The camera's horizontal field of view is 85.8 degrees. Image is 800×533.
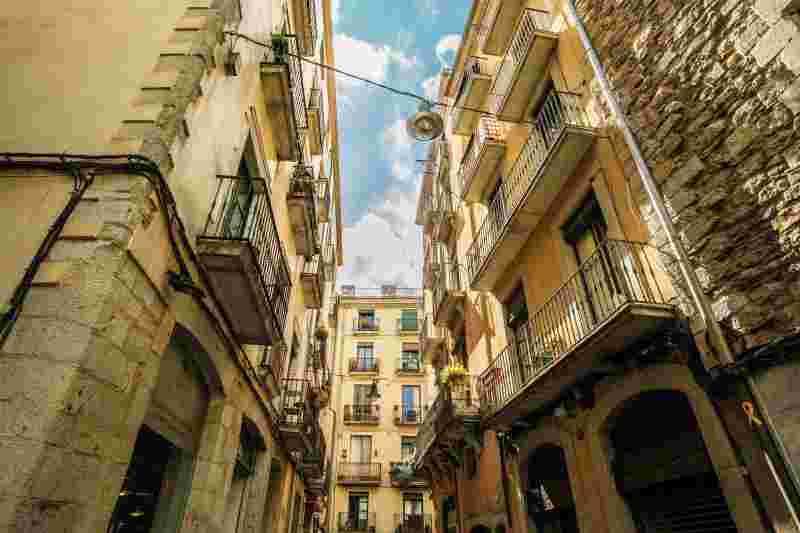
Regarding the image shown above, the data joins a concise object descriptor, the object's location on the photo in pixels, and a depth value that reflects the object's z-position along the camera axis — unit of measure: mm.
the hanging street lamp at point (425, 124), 9398
